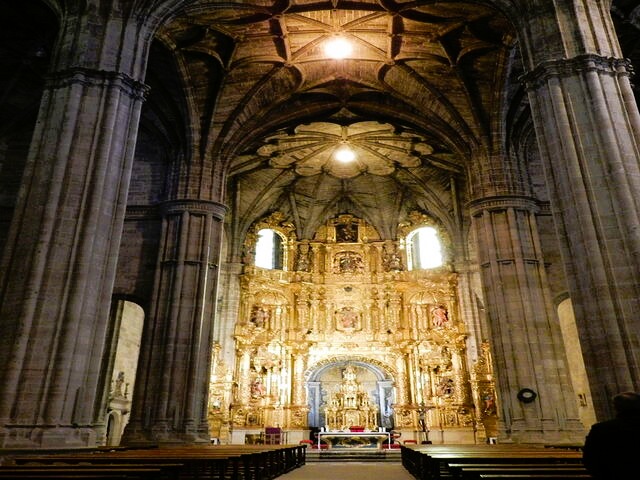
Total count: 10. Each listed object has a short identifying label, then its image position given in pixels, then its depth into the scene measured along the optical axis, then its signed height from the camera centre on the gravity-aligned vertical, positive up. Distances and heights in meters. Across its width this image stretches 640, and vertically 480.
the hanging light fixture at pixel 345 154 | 26.47 +13.86
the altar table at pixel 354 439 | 22.28 -0.15
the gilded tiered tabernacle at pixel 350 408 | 25.61 +1.31
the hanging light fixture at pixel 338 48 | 18.20 +13.13
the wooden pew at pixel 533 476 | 4.43 -0.35
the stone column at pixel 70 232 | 8.52 +3.60
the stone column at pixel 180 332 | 15.64 +3.22
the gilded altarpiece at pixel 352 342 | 25.09 +4.55
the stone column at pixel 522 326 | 14.99 +3.19
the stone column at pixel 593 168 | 8.50 +4.62
